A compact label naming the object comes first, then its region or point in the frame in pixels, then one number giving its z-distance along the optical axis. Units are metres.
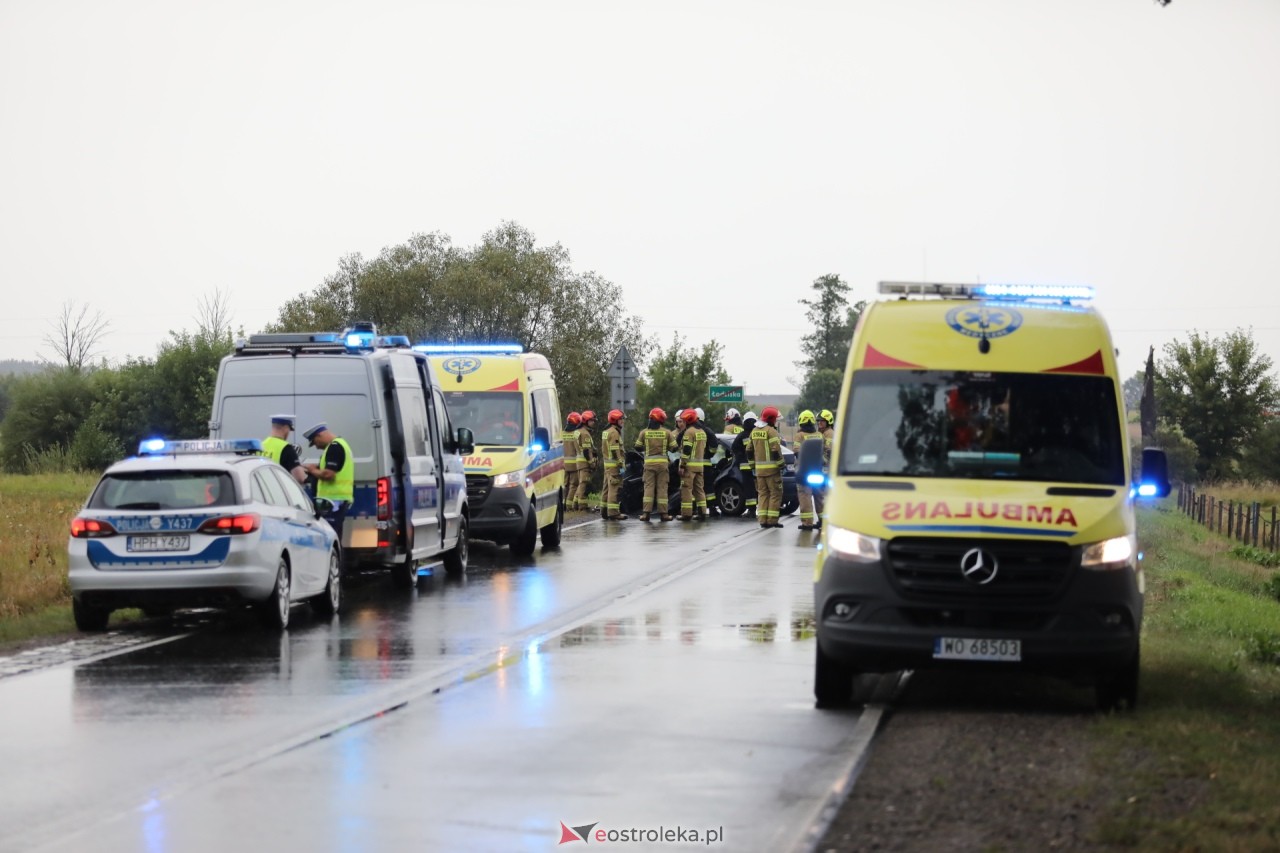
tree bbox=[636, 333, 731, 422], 97.69
